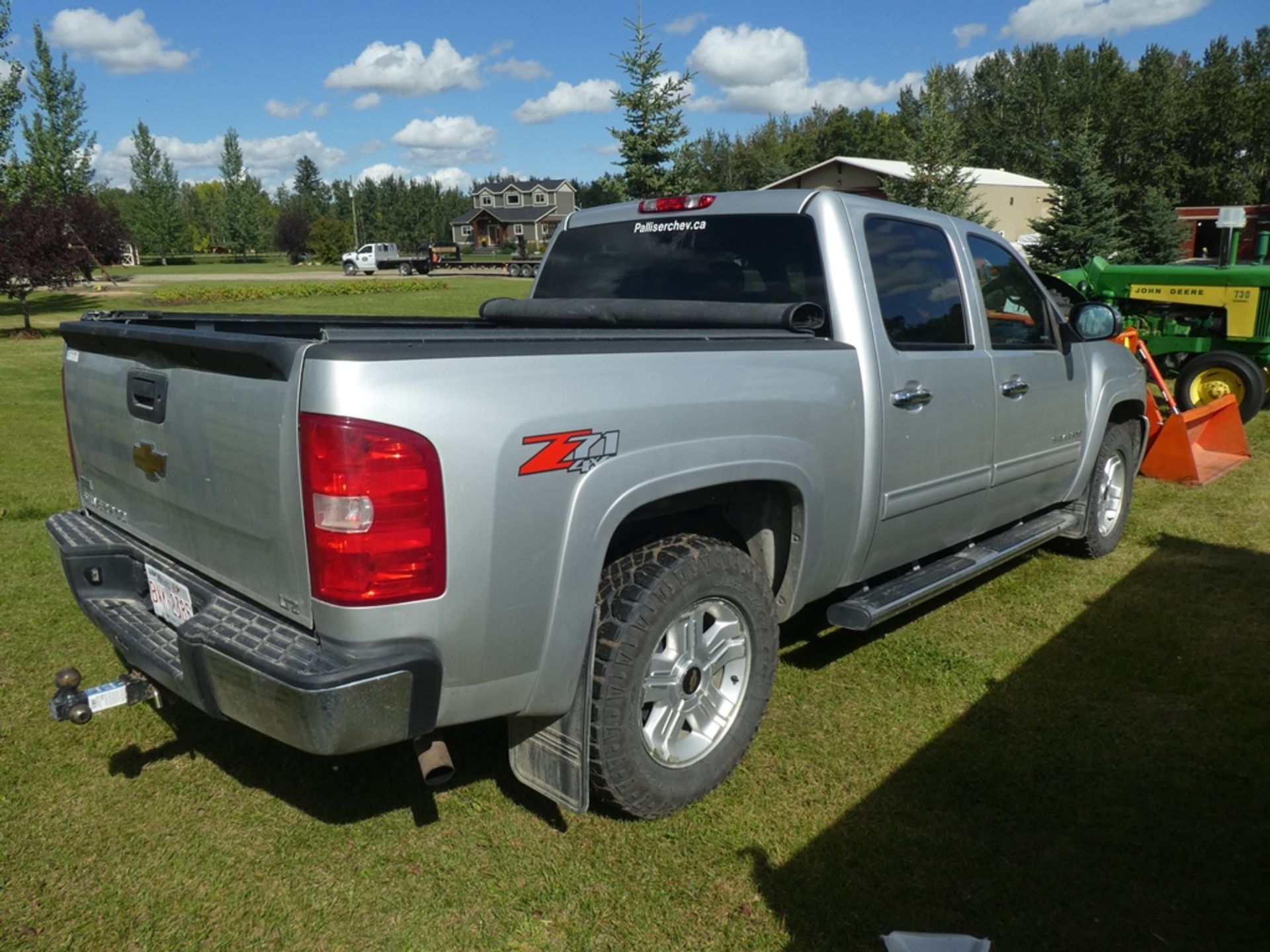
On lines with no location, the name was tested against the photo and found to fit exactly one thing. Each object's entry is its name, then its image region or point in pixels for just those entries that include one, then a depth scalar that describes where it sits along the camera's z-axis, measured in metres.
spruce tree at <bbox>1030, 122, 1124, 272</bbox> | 21.95
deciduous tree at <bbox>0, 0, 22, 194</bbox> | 23.52
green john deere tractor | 9.82
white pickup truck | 55.75
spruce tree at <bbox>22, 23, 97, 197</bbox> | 41.62
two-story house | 92.94
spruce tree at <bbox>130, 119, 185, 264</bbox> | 79.00
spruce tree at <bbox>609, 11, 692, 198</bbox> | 22.16
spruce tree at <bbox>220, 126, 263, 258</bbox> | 86.62
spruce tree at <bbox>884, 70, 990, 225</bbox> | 23.61
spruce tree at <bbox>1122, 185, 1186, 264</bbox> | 25.25
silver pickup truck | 2.29
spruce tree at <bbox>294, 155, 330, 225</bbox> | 118.88
